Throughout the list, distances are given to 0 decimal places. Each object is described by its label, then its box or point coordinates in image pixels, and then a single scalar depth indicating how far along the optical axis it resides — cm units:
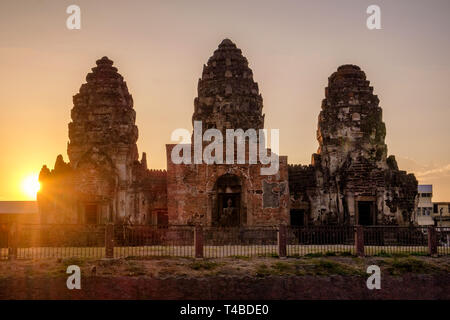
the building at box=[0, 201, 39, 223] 3788
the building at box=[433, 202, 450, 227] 5547
